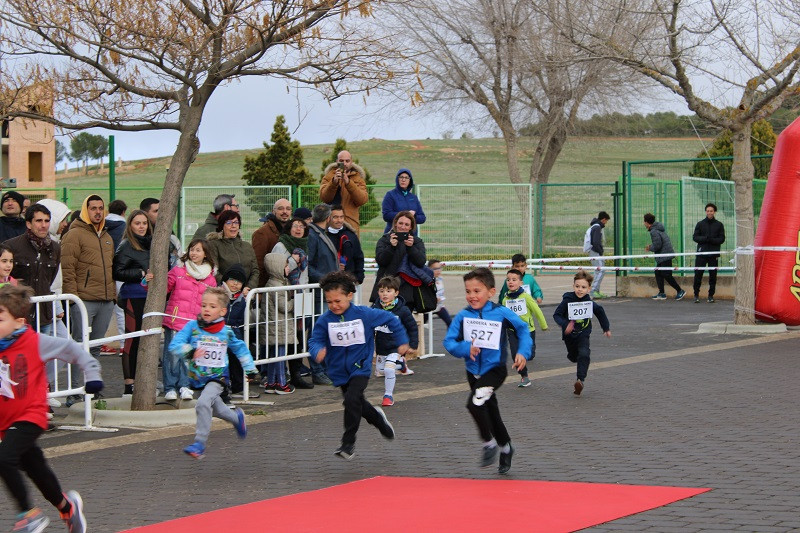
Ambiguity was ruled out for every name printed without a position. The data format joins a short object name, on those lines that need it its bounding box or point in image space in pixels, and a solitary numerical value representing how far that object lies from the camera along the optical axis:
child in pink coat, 11.08
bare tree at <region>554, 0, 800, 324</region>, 16.73
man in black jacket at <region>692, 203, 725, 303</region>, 23.06
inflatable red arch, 17.77
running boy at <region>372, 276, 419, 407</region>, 9.76
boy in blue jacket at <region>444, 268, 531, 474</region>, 8.39
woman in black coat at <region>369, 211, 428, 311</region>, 13.80
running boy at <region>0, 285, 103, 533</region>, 6.36
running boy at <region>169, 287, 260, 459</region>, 8.60
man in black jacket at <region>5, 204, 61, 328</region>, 10.67
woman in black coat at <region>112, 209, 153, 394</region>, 11.38
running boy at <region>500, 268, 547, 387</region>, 12.70
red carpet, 6.50
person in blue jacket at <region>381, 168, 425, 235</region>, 15.20
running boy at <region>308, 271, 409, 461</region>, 8.76
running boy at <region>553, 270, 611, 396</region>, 11.95
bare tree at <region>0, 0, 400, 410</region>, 10.09
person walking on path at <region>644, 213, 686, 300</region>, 24.05
